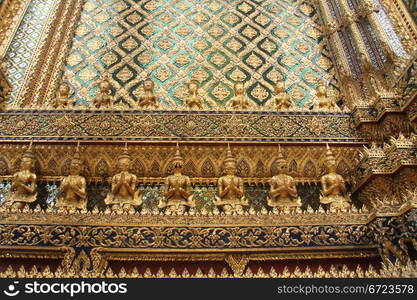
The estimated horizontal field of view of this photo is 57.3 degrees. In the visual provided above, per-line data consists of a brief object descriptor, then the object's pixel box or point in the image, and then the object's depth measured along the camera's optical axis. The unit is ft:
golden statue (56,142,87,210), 17.89
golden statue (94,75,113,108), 22.56
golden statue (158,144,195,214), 17.52
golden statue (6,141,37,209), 17.72
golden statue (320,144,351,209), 18.38
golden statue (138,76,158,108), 22.74
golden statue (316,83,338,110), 22.94
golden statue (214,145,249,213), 17.76
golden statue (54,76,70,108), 22.60
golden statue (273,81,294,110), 23.11
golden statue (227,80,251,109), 22.70
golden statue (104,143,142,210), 17.89
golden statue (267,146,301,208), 18.10
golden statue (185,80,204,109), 22.61
